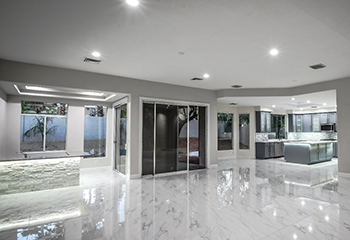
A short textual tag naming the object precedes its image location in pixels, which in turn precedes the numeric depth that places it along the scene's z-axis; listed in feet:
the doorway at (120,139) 21.76
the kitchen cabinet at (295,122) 39.24
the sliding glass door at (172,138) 20.92
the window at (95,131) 24.47
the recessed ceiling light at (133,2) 8.12
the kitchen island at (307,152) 27.14
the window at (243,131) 34.32
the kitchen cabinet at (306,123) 38.14
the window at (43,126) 21.18
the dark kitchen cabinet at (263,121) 34.19
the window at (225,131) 33.42
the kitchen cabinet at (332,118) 35.32
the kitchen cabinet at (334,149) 34.35
